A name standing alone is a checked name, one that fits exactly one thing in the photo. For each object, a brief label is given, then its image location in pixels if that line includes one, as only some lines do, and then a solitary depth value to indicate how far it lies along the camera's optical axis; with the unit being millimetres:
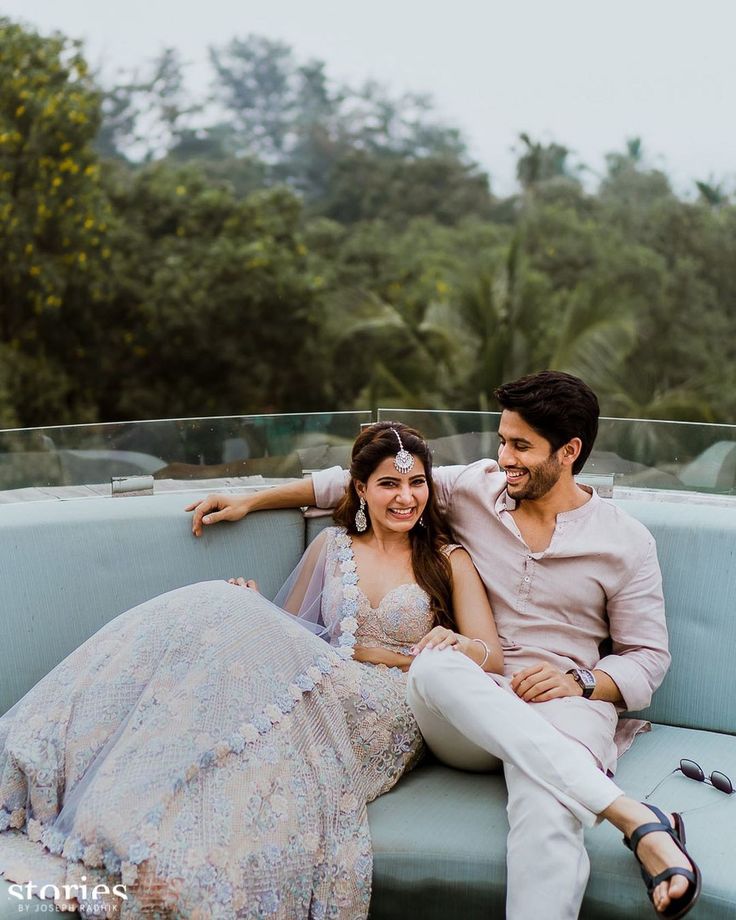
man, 2223
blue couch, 2201
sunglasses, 2383
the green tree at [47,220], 9391
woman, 2031
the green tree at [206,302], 10367
